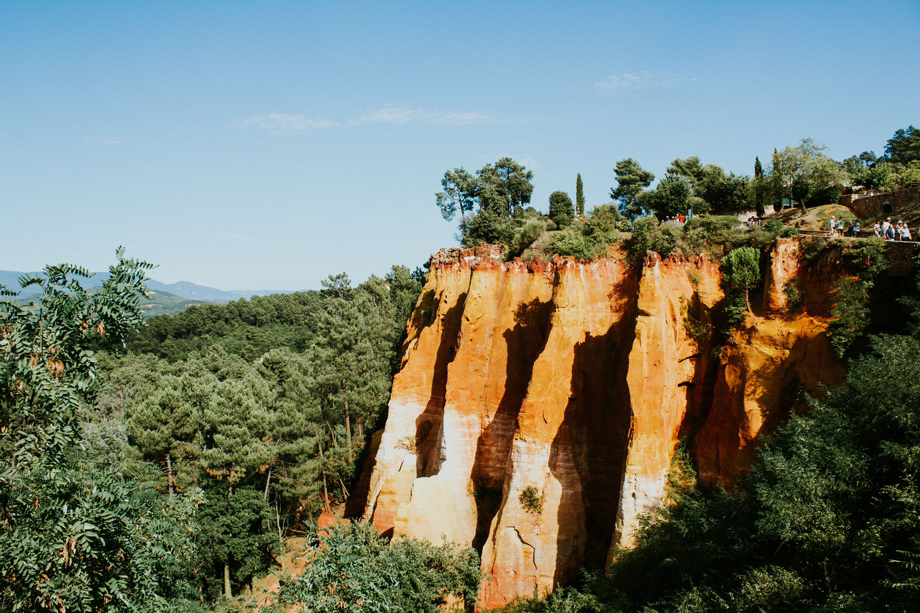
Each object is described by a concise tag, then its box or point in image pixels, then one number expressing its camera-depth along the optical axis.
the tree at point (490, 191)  47.28
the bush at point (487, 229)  40.66
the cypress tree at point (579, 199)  42.31
